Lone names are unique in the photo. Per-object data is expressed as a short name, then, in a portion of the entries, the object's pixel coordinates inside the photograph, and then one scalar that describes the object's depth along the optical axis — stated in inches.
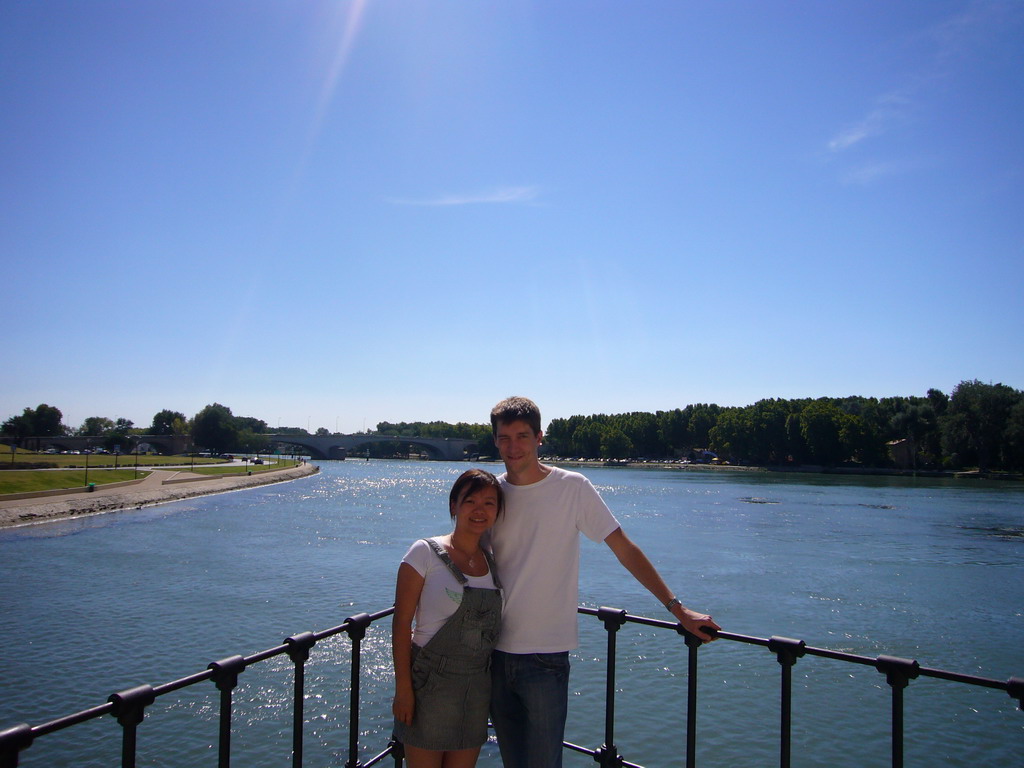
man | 130.6
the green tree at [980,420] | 3206.2
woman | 127.0
